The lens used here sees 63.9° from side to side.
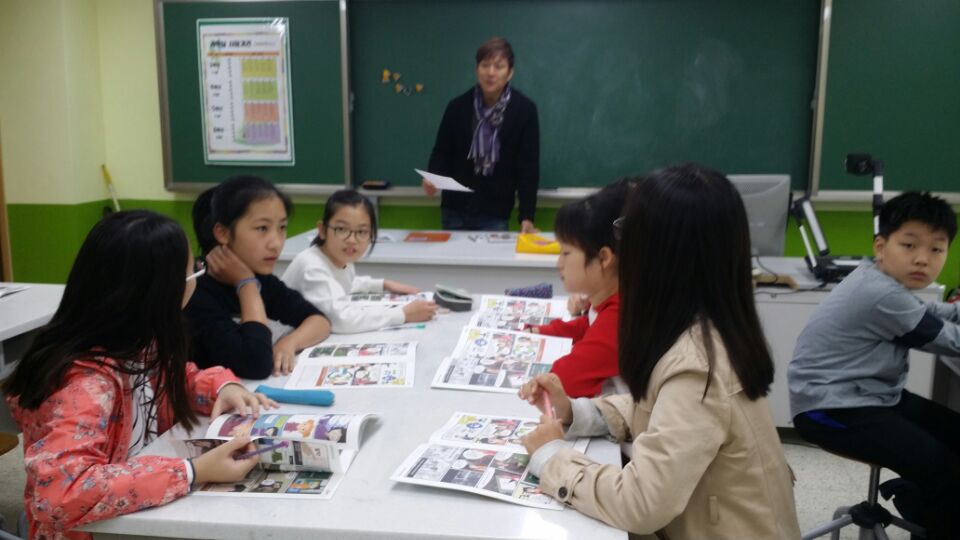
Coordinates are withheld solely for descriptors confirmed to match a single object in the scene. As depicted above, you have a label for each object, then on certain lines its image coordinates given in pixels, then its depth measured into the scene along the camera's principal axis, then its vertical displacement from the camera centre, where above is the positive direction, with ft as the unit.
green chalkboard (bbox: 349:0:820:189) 13.82 +1.42
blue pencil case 4.94 -1.55
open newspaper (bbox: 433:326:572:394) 5.41 -1.55
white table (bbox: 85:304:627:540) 3.43 -1.65
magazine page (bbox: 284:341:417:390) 5.41 -1.56
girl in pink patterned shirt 3.57 -1.20
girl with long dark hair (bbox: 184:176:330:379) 5.53 -1.04
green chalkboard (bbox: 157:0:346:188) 14.58 +1.19
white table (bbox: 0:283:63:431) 6.85 -1.50
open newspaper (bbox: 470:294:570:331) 7.01 -1.51
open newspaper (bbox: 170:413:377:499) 3.82 -1.54
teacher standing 13.11 -0.01
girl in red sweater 5.20 -0.88
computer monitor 10.37 -0.66
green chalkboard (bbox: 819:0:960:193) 13.25 +1.11
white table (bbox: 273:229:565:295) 10.47 -1.56
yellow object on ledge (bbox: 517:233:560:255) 10.85 -1.29
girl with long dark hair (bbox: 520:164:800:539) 3.56 -1.08
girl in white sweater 6.93 -1.12
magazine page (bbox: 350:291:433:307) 7.64 -1.50
